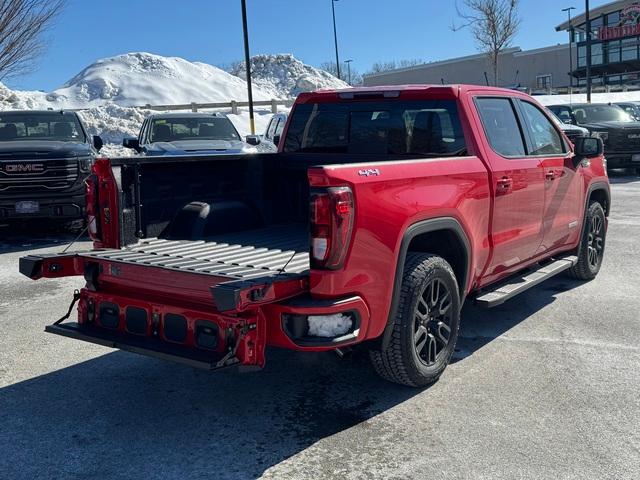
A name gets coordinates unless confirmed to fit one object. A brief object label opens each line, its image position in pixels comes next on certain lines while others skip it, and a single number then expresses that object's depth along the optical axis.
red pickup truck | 3.80
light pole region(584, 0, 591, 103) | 34.30
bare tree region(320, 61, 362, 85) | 103.91
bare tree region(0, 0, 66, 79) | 21.28
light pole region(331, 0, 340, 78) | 60.14
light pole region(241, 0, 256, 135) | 23.27
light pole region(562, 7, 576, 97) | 70.88
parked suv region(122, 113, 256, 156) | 12.96
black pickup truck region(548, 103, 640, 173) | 17.64
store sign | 65.62
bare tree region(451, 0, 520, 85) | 35.16
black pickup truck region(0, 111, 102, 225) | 9.92
